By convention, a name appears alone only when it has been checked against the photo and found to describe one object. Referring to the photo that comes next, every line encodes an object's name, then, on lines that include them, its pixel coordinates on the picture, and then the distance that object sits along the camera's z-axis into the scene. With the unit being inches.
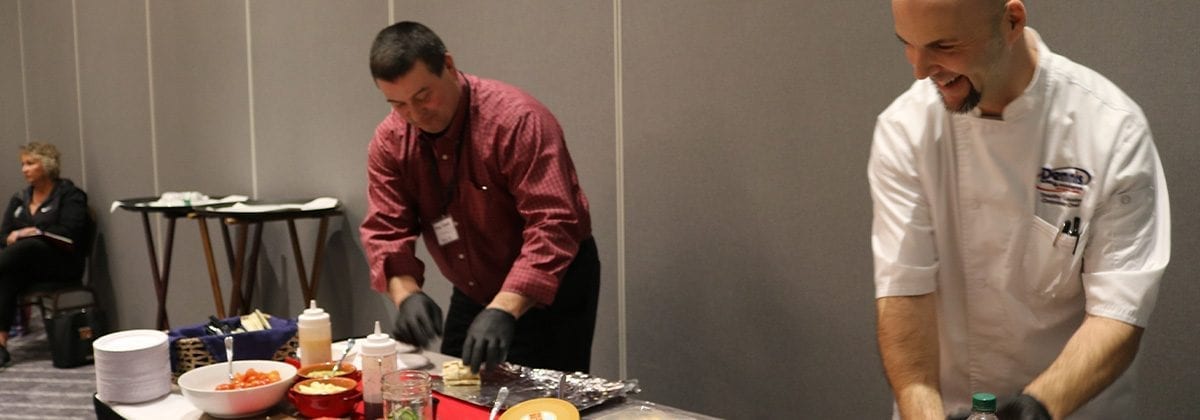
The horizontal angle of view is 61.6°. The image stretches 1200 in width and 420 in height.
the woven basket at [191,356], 80.0
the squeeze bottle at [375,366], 69.7
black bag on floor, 205.2
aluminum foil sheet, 70.9
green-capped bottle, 50.6
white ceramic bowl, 70.2
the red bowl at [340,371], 75.3
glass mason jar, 65.1
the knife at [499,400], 67.6
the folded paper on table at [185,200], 188.2
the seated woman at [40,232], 212.5
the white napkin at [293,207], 168.9
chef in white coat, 59.2
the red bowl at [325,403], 69.9
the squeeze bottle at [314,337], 79.2
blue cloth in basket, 80.0
